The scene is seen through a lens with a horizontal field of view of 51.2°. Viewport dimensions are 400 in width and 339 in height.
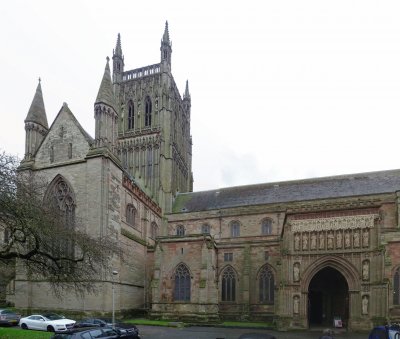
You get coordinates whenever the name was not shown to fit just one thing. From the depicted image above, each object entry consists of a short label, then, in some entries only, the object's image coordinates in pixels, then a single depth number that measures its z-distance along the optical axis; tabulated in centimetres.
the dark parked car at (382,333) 1600
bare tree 1700
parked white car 2930
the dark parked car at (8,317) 3144
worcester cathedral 3497
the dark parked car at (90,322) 2700
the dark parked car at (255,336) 1551
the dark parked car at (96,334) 1725
